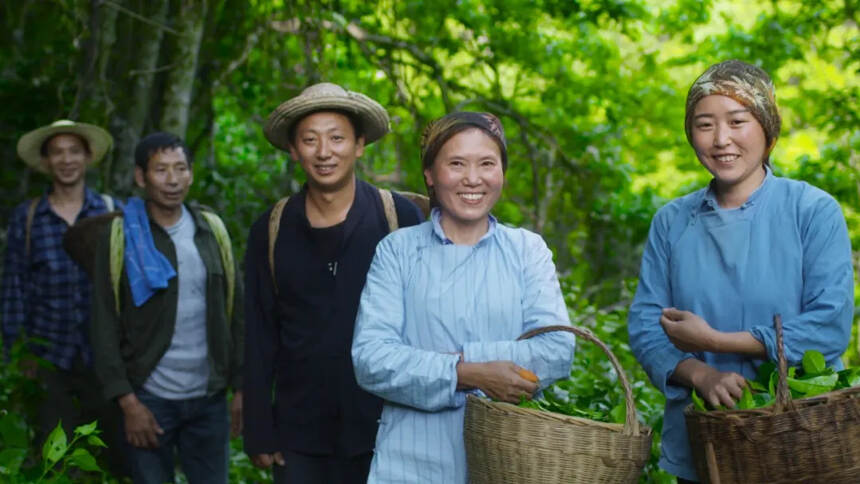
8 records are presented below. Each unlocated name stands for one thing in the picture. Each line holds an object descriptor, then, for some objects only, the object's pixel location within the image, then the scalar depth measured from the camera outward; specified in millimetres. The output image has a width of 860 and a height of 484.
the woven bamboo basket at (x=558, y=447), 2766
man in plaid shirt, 6523
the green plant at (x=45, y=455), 3732
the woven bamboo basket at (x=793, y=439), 2684
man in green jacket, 5246
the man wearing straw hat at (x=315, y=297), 4102
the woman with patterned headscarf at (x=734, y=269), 3073
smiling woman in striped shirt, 3205
